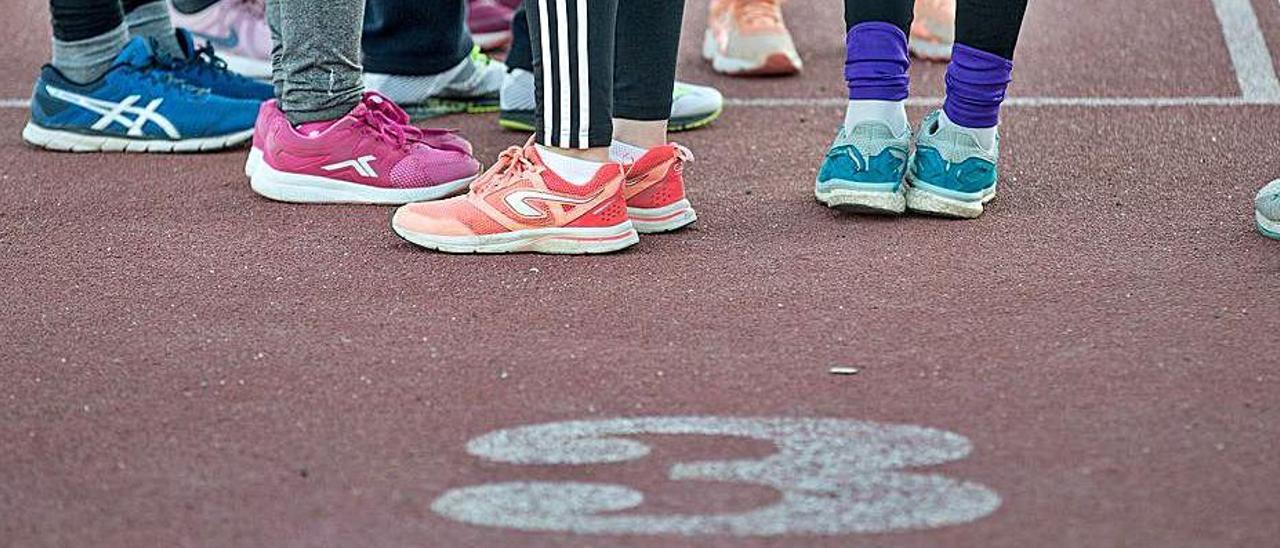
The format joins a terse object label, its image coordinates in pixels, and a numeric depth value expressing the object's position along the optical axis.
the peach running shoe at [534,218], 5.95
